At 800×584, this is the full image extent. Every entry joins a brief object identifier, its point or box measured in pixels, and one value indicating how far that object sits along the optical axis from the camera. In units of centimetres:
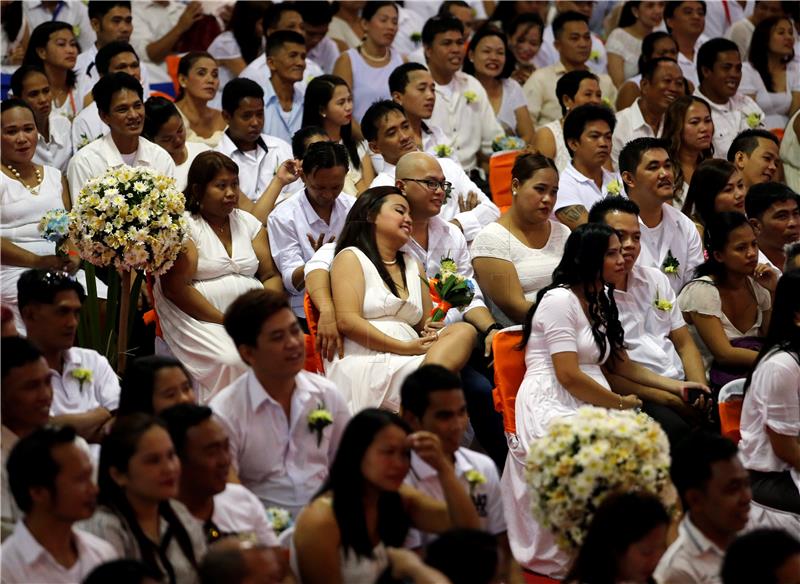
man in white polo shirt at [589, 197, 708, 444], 1106
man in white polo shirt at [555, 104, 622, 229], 1319
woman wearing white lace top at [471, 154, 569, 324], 1159
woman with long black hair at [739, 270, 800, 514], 937
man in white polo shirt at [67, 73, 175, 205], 1246
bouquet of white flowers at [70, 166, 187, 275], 1043
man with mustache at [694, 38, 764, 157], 1609
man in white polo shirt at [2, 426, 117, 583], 695
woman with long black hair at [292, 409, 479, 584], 740
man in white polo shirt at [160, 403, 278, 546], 762
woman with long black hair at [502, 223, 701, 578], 993
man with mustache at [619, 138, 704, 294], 1251
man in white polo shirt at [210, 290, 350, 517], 841
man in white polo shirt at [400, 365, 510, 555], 801
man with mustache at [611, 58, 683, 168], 1566
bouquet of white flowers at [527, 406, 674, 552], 778
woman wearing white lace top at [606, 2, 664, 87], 1864
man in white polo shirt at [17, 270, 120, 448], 888
